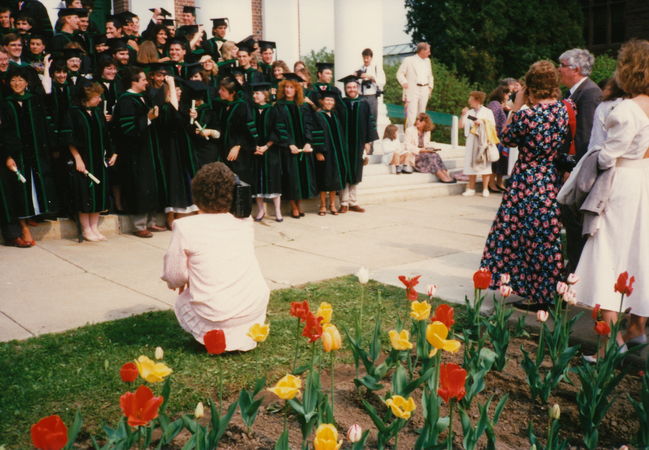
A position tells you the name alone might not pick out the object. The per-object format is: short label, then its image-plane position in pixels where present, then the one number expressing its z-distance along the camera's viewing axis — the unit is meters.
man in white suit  14.06
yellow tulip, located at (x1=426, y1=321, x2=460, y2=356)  2.47
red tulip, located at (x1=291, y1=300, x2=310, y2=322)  2.92
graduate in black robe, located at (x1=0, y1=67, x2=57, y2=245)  7.27
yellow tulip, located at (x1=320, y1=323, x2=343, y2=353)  2.71
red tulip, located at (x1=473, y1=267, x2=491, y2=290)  3.52
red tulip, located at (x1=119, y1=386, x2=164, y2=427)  2.06
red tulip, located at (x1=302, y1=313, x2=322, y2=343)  2.76
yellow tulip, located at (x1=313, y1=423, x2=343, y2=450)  2.00
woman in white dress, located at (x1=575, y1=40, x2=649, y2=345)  4.05
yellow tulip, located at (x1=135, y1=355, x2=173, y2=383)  2.34
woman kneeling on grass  4.19
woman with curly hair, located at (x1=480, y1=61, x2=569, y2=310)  5.11
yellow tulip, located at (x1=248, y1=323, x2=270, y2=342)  2.87
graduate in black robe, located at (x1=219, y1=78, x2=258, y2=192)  8.88
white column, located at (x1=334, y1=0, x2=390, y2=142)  13.84
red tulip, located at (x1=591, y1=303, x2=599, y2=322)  3.51
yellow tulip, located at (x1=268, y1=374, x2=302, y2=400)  2.41
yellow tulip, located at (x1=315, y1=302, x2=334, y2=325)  2.92
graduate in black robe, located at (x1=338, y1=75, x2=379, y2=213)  10.24
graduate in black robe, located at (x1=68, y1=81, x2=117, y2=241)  7.68
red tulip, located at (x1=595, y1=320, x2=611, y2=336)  3.15
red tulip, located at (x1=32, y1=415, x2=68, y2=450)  1.83
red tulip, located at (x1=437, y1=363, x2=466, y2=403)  2.20
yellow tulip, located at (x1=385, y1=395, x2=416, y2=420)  2.30
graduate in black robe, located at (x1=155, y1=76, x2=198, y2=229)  8.29
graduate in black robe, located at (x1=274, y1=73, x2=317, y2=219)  9.49
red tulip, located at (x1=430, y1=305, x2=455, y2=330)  2.68
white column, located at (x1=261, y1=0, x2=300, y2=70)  17.94
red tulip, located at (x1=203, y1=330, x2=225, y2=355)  2.53
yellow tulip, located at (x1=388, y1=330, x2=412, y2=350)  2.81
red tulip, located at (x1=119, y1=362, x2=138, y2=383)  2.32
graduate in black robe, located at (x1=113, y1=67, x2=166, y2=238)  8.04
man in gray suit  5.59
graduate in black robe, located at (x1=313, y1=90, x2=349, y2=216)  9.90
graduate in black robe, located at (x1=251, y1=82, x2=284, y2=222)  9.18
